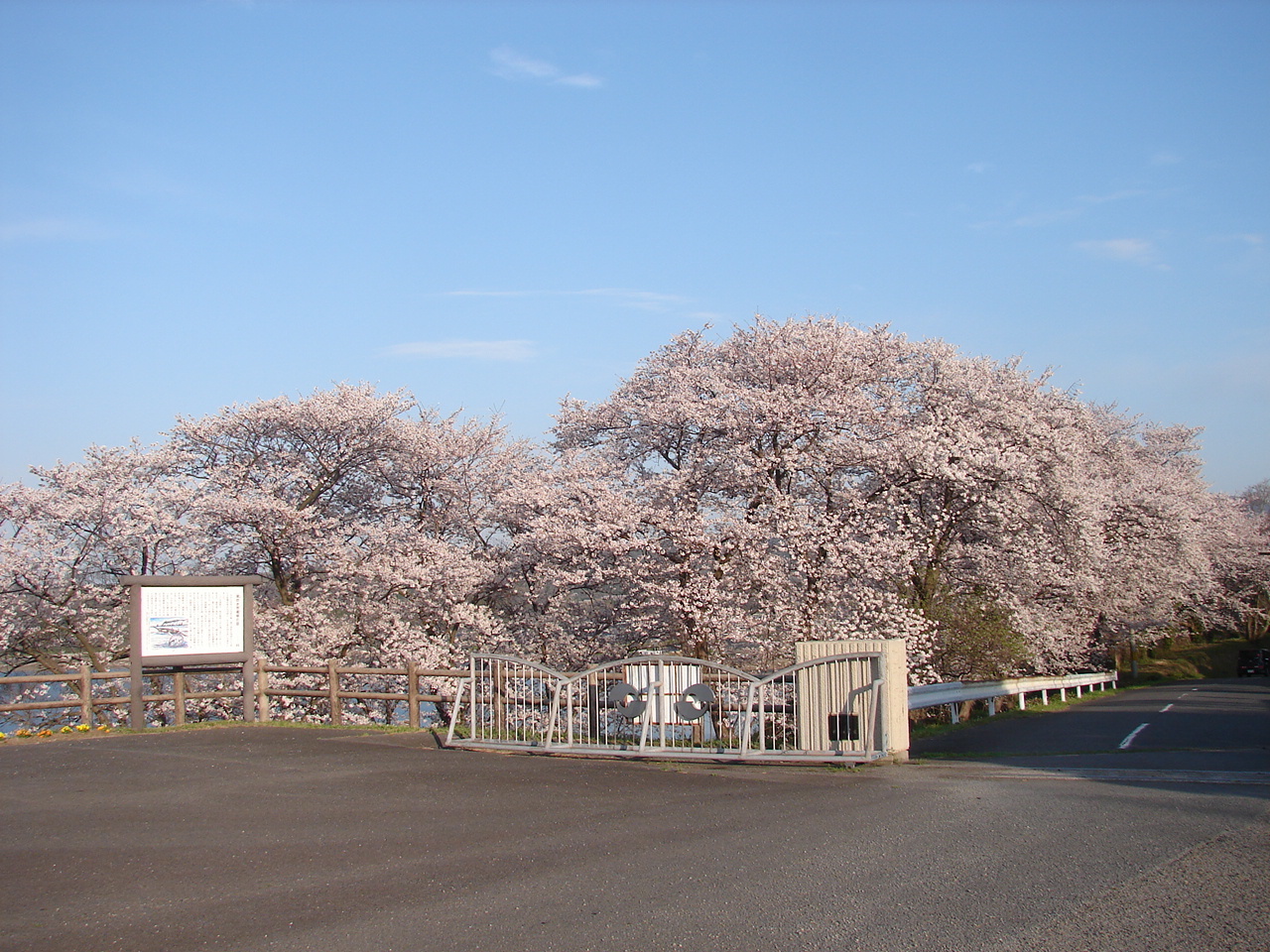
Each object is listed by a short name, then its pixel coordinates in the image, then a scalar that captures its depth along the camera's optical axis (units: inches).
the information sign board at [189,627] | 665.0
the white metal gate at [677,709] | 466.3
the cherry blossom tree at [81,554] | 956.0
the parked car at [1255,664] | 1846.7
